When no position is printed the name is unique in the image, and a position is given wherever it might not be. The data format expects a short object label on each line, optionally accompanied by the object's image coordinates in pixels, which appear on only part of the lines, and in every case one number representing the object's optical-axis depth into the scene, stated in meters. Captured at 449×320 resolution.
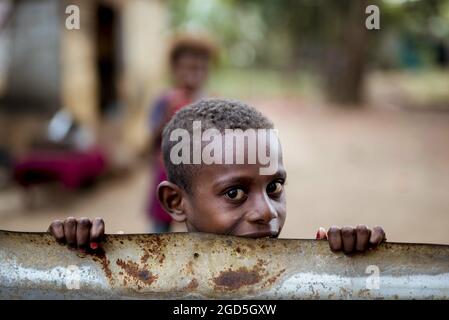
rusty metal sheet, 1.03
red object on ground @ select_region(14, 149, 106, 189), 6.94
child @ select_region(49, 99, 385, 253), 1.37
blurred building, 7.98
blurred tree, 14.16
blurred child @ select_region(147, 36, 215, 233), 3.24
